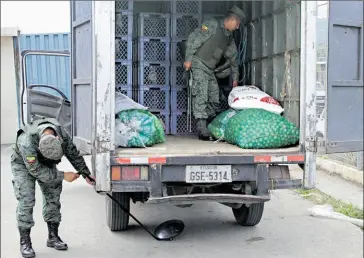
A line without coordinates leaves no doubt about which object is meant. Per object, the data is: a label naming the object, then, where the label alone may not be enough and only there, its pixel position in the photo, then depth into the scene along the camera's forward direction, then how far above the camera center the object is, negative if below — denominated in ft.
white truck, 13.69 -0.86
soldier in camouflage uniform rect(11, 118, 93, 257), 14.23 -2.17
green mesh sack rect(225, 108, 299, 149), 15.53 -1.11
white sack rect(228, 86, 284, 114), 17.29 -0.19
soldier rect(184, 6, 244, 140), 19.06 +1.42
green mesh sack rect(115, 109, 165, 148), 15.16 -1.00
